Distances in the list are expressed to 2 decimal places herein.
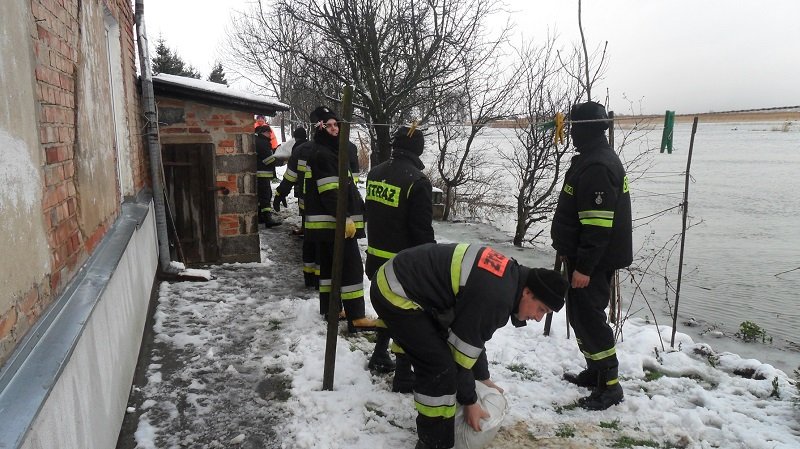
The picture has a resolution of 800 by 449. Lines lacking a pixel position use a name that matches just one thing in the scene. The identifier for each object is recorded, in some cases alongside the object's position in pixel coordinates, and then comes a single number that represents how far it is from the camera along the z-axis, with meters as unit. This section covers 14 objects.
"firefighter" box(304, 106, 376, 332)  4.60
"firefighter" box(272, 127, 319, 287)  5.78
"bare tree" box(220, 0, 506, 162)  9.16
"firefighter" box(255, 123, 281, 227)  9.18
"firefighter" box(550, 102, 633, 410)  3.48
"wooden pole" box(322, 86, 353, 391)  3.48
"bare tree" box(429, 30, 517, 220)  10.93
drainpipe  5.70
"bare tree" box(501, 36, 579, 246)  10.65
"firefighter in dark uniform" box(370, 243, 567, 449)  2.58
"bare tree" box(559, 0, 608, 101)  5.36
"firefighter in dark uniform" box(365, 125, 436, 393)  3.80
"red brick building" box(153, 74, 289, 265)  6.33
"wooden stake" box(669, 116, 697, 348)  4.39
